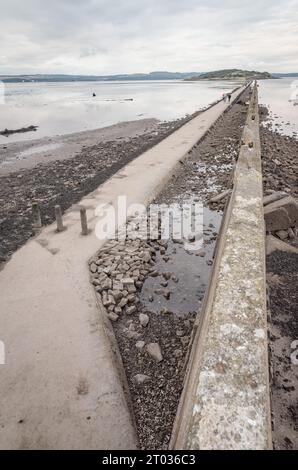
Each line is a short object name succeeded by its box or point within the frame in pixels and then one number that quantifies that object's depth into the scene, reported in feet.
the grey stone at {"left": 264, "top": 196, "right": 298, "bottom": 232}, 31.48
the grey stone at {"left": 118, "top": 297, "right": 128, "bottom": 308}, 23.00
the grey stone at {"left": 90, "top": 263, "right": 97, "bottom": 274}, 26.30
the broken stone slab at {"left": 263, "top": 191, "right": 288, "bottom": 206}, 35.02
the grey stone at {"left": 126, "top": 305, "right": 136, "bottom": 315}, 22.63
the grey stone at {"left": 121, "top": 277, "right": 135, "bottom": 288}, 25.02
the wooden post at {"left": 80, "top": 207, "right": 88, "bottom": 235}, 31.65
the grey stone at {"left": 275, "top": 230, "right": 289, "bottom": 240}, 31.22
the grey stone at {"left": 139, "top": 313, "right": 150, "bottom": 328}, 21.62
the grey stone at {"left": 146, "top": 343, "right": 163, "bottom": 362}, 18.86
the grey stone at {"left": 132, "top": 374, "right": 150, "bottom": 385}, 17.35
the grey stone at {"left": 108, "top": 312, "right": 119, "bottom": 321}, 21.75
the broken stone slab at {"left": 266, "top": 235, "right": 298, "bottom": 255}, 28.64
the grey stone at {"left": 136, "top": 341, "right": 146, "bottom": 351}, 19.74
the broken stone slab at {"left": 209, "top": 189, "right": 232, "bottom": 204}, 42.75
